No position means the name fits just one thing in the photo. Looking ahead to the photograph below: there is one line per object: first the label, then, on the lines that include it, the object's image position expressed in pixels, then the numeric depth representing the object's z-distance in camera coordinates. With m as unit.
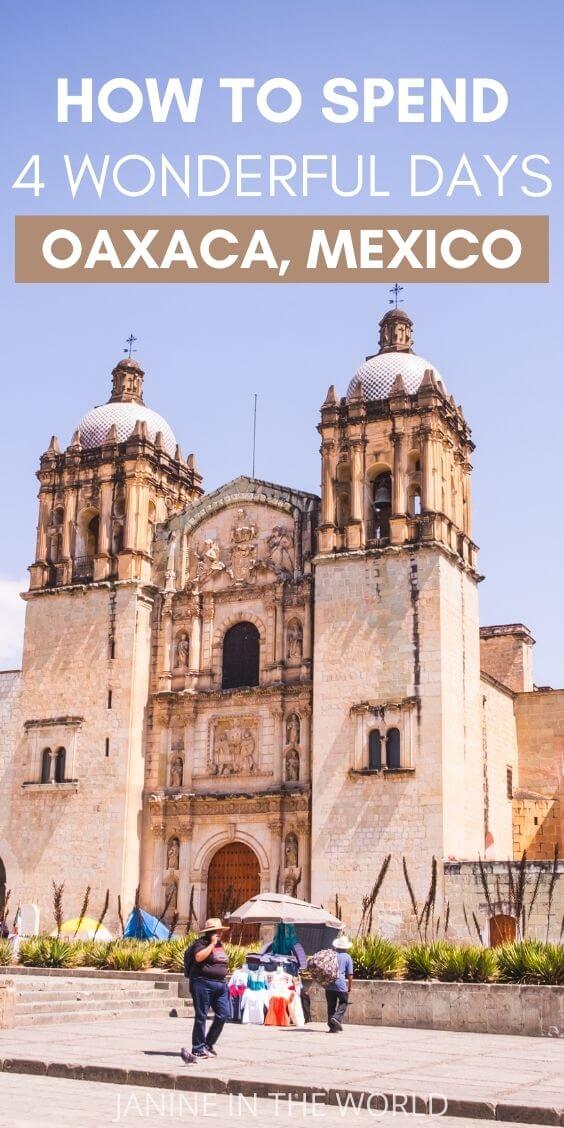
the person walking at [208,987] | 12.41
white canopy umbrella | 21.02
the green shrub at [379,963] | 18.64
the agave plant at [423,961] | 18.33
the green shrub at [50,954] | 22.23
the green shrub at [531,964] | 17.28
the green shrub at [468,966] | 17.81
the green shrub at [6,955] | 22.59
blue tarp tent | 30.16
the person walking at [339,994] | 16.45
